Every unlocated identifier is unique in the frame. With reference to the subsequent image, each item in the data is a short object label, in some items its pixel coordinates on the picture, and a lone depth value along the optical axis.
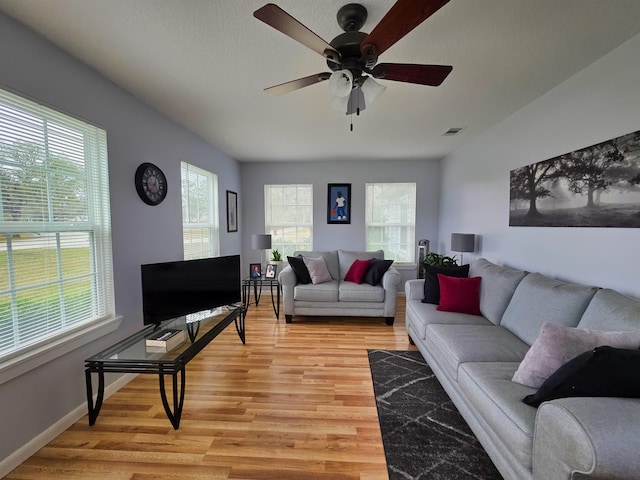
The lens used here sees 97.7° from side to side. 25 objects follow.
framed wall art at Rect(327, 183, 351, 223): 5.17
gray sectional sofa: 0.97
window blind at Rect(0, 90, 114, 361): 1.57
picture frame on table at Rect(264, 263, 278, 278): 4.28
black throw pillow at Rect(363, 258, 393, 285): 3.88
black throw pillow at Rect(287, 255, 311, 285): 3.96
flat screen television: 2.29
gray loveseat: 3.69
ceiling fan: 1.15
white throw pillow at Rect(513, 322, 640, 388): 1.31
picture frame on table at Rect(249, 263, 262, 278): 4.25
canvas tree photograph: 1.77
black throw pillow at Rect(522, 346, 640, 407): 1.09
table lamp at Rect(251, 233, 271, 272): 4.38
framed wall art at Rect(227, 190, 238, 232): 4.63
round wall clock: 2.54
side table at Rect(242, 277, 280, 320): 4.04
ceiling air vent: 3.37
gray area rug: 1.53
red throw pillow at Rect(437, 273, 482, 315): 2.68
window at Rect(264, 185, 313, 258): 5.29
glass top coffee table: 1.82
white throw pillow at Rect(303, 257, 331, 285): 3.96
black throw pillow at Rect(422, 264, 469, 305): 2.95
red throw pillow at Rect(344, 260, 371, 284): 3.96
